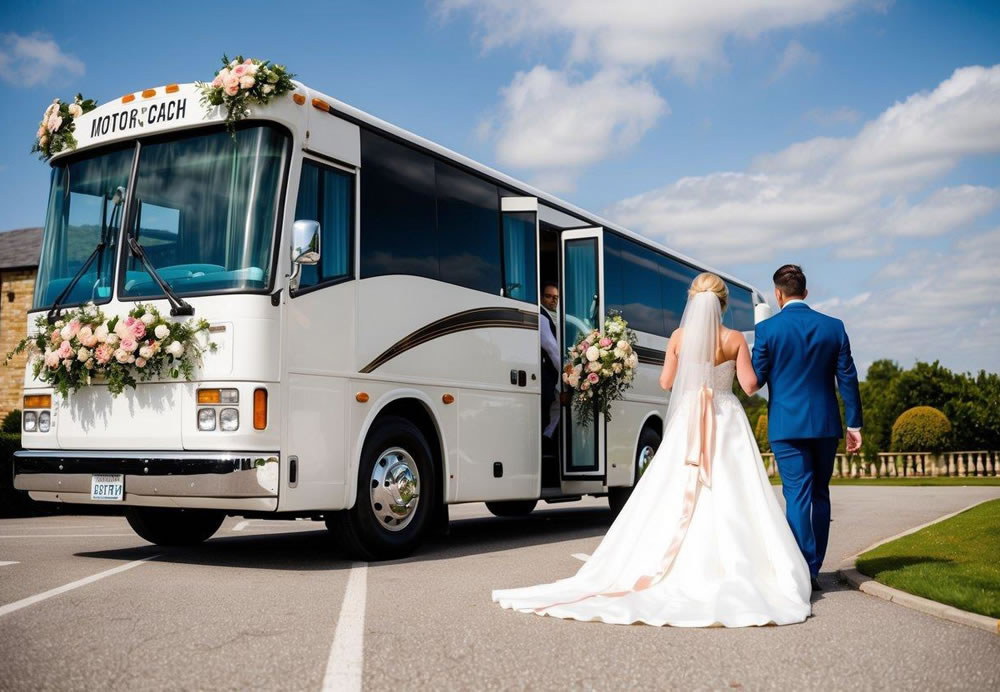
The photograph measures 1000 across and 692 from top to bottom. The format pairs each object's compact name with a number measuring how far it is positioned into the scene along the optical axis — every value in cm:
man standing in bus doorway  1159
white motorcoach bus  747
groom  695
